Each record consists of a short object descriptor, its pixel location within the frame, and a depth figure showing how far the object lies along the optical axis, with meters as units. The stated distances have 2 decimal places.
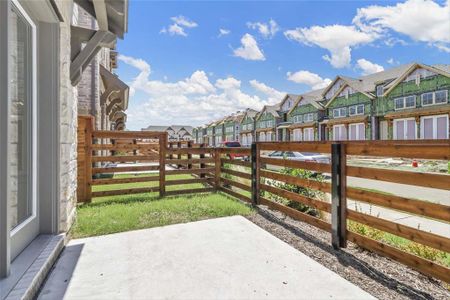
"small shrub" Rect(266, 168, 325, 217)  5.10
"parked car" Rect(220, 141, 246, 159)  26.59
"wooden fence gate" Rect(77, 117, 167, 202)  5.80
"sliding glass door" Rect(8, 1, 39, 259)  2.59
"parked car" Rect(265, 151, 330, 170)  14.59
